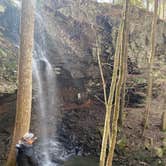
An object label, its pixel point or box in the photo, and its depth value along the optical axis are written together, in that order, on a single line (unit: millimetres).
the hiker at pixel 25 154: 3715
